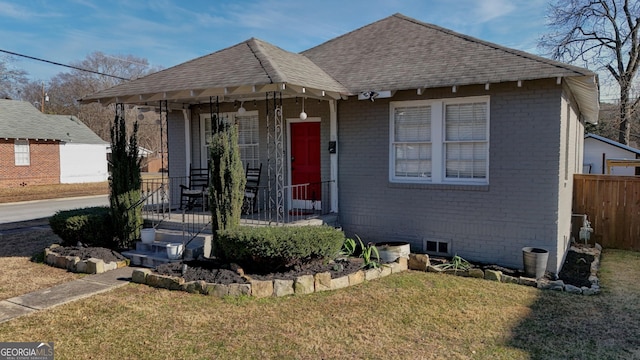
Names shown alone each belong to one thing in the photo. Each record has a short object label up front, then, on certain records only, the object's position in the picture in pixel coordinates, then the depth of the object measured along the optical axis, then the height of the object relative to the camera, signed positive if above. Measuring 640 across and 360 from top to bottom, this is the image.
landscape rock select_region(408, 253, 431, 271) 7.19 -1.70
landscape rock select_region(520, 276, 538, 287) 6.47 -1.83
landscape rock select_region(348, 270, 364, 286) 6.32 -1.74
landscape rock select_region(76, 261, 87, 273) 7.06 -1.73
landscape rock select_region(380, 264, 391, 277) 6.79 -1.74
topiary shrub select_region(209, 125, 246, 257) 6.83 -0.28
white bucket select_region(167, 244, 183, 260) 7.42 -1.55
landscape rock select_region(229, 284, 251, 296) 5.75 -1.72
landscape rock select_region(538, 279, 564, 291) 6.32 -1.84
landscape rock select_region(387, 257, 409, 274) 7.04 -1.73
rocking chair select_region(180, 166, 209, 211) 9.84 -0.63
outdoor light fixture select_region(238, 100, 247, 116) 9.45 +1.16
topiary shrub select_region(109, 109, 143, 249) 8.23 -0.52
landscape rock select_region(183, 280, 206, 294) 5.85 -1.72
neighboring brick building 25.16 +0.85
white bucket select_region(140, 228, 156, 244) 8.08 -1.39
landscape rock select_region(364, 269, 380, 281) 6.57 -1.74
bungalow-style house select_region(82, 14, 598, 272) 7.08 +0.63
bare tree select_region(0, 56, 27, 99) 36.09 +7.22
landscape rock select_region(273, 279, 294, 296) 5.84 -1.72
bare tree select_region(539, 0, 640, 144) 24.91 +7.24
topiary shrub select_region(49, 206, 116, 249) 8.17 -1.28
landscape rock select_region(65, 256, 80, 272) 7.18 -1.69
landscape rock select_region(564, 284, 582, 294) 6.20 -1.87
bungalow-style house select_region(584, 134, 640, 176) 17.62 +0.31
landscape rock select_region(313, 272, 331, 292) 6.06 -1.71
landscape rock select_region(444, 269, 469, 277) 6.96 -1.82
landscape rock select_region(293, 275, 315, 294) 5.93 -1.71
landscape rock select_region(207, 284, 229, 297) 5.77 -1.73
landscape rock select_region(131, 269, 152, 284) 6.37 -1.70
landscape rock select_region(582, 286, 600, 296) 6.17 -1.89
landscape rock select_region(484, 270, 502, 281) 6.73 -1.80
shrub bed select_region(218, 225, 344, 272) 6.11 -1.22
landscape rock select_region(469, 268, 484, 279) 6.86 -1.80
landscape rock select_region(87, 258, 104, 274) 6.96 -1.71
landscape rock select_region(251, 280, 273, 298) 5.77 -1.72
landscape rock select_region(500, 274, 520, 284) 6.61 -1.83
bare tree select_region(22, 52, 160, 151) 37.16 +7.43
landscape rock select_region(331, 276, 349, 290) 6.14 -1.75
